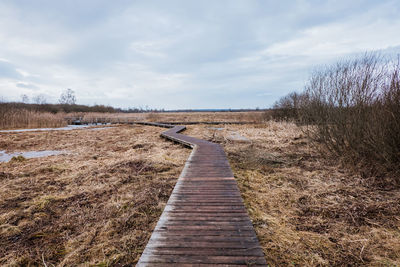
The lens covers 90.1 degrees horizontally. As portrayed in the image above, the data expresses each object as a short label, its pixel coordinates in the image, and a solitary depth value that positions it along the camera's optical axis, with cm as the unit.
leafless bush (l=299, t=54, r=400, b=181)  418
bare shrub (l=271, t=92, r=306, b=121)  1665
